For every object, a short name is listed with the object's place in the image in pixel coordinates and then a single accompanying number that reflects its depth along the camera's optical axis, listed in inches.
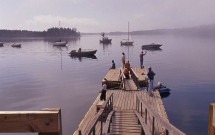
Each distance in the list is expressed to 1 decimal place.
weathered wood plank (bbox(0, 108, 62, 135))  80.0
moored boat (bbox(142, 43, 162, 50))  3331.7
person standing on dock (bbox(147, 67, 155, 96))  515.7
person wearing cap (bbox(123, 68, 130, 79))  743.1
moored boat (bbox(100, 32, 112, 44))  4709.6
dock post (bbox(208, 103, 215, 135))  87.8
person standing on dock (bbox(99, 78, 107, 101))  460.7
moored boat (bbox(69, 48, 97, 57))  2225.6
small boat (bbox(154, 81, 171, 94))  788.9
